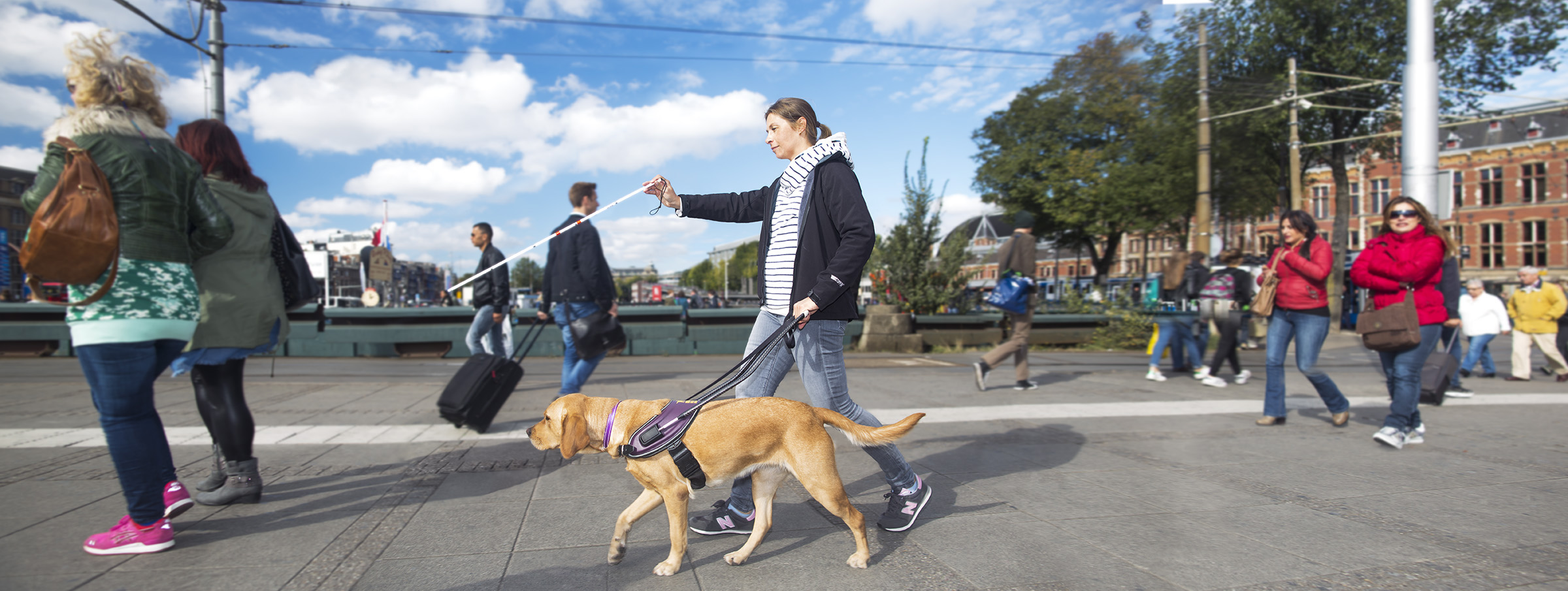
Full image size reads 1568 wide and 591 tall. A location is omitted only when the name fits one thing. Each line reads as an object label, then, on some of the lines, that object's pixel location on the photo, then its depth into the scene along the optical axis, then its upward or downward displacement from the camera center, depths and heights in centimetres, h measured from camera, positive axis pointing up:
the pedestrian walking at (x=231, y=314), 312 -4
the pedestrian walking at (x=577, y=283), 575 +12
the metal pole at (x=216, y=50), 952 +336
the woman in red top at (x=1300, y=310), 503 -17
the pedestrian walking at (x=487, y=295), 721 +5
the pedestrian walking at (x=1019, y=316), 738 -26
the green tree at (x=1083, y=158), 3209 +629
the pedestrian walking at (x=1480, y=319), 894 -45
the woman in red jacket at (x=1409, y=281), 452 +2
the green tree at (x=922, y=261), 1301 +56
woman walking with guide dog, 279 +11
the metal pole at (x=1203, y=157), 1199 +221
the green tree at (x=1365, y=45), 2312 +792
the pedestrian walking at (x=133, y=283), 257 +8
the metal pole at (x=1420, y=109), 727 +177
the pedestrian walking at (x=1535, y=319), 905 -46
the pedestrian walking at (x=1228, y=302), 820 -17
